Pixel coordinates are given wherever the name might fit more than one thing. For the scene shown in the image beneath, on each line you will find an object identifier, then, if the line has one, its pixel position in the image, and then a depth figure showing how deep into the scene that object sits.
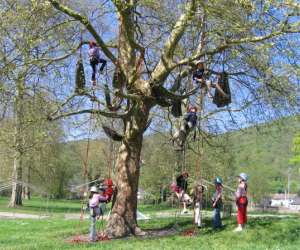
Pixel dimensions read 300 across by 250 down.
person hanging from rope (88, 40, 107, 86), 14.80
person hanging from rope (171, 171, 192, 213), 16.52
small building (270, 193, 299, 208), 155.48
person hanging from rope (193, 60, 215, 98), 14.55
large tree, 13.40
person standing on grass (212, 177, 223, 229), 15.32
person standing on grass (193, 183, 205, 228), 15.55
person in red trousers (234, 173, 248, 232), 14.23
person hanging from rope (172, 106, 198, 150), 15.01
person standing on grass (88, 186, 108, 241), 14.54
